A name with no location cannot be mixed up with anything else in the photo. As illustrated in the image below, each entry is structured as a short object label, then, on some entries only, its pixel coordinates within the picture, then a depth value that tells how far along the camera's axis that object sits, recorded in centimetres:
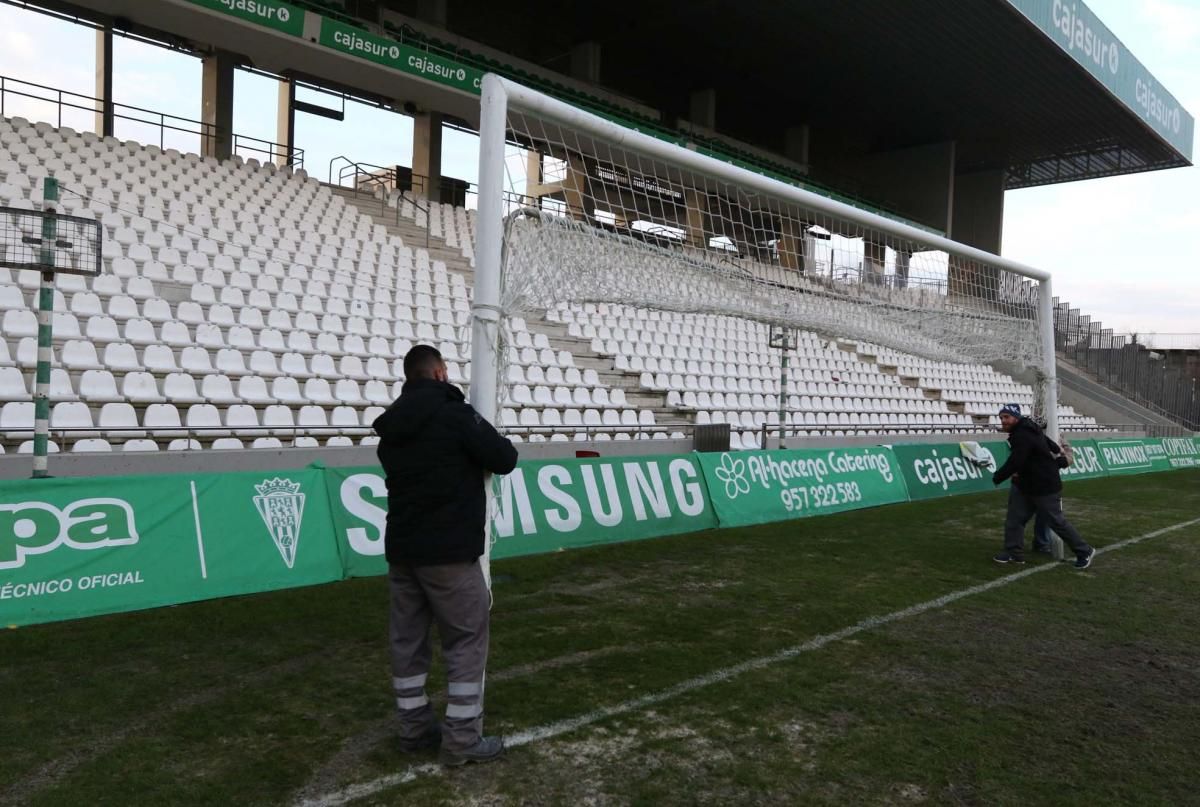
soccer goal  505
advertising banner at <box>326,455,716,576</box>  692
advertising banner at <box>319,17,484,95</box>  1775
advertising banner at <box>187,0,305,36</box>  1623
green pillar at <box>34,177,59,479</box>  608
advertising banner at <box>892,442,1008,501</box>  1285
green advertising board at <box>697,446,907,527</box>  995
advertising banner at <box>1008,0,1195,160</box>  2525
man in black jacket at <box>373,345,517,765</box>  357
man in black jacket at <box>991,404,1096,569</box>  789
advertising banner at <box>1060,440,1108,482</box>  1652
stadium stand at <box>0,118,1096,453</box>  915
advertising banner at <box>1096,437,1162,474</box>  1786
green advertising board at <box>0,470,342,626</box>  534
